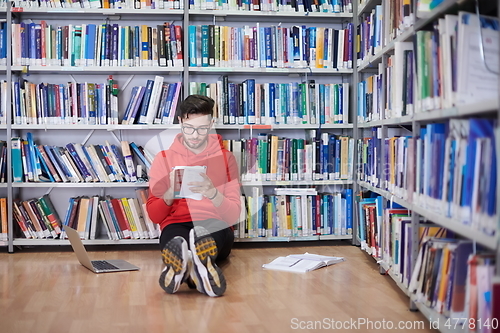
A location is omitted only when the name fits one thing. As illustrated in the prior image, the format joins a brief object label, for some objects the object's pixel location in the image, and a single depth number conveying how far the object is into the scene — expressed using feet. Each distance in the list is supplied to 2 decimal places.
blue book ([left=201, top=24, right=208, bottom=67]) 12.48
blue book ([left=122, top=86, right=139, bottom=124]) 12.53
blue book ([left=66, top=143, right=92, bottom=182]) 12.46
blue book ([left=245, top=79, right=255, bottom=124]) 12.66
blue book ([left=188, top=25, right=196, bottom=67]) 12.45
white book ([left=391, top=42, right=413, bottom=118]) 8.79
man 10.40
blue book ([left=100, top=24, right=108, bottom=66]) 12.33
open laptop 10.53
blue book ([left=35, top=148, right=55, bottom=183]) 12.44
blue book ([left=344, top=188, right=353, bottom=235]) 13.04
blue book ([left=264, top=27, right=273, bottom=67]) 12.62
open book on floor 10.60
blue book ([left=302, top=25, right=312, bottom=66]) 12.75
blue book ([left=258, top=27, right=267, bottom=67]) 12.62
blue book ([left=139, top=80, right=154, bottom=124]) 12.51
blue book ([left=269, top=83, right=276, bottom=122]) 12.74
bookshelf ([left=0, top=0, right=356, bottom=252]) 12.30
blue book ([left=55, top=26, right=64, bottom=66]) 12.28
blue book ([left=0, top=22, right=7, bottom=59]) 12.25
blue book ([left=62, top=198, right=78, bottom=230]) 12.53
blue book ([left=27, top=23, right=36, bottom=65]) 12.23
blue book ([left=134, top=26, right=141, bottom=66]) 12.44
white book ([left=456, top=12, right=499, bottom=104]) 6.31
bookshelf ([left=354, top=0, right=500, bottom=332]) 6.46
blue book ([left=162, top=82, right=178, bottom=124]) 12.57
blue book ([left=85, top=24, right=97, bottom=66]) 12.28
